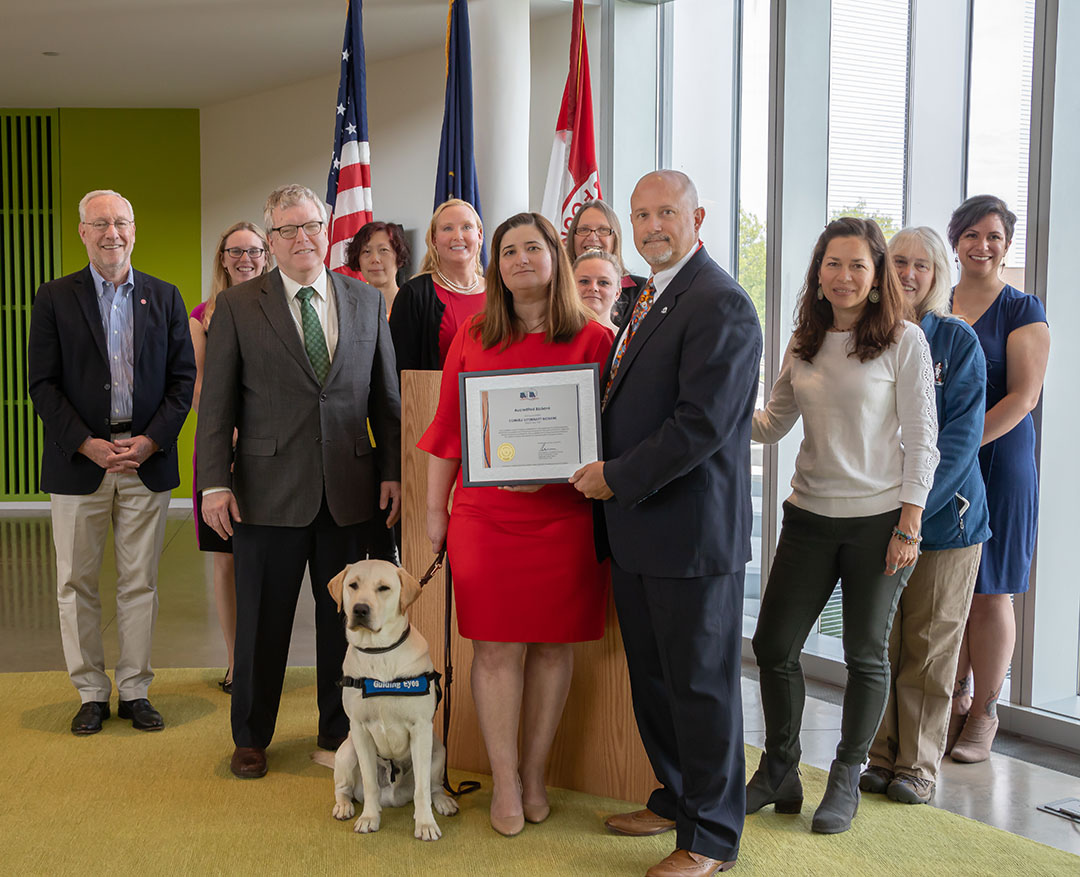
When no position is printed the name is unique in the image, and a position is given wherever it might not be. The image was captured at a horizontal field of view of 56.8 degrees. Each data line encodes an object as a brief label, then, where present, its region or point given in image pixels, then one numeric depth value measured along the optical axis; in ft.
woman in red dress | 8.63
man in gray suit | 9.87
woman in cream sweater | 8.87
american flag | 16.96
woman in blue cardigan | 9.55
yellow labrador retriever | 8.72
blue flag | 17.24
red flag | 17.40
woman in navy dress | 10.90
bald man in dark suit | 7.55
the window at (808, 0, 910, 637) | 14.35
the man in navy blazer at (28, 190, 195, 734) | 11.51
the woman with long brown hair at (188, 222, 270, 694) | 12.93
